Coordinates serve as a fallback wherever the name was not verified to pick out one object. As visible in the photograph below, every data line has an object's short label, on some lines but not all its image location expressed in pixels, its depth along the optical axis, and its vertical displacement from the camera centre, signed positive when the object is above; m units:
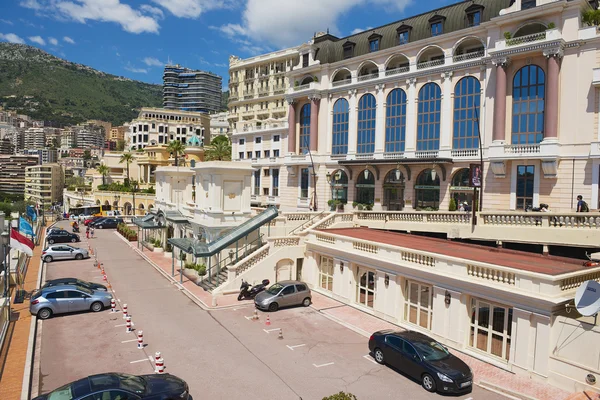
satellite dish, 13.26 -3.58
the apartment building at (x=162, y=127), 149.75 +18.81
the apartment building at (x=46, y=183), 162.00 -2.27
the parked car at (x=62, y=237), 46.31 -6.63
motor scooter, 24.88 -6.51
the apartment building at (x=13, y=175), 195.75 +0.83
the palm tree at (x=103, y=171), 106.90 +1.85
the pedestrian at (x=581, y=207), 26.12 -1.30
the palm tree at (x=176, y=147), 76.79 +5.90
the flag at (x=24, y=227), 32.90 -3.91
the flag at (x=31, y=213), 49.67 -4.19
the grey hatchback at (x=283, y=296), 23.01 -6.33
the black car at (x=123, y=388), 11.06 -5.72
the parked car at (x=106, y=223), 61.34 -6.52
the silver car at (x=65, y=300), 21.30 -6.35
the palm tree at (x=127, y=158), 102.41 +5.01
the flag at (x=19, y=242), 24.45 -3.80
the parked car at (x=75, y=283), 23.53 -5.95
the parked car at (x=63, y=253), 36.56 -6.66
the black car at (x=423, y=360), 14.02 -6.24
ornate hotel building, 30.97 +6.54
